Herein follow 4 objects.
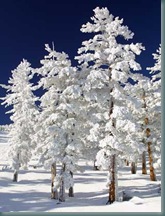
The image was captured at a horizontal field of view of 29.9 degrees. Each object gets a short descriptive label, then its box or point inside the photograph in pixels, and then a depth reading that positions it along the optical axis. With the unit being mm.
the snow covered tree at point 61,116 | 23672
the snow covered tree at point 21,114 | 38812
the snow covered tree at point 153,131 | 35422
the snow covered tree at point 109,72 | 20922
